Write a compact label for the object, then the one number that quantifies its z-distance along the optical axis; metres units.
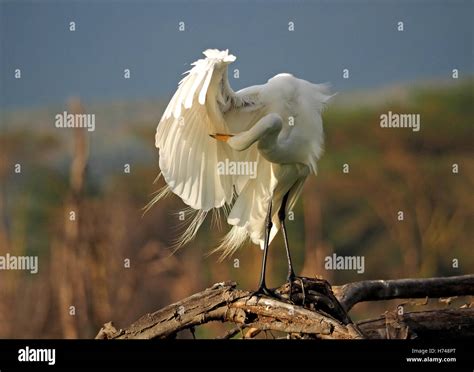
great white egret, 3.90
